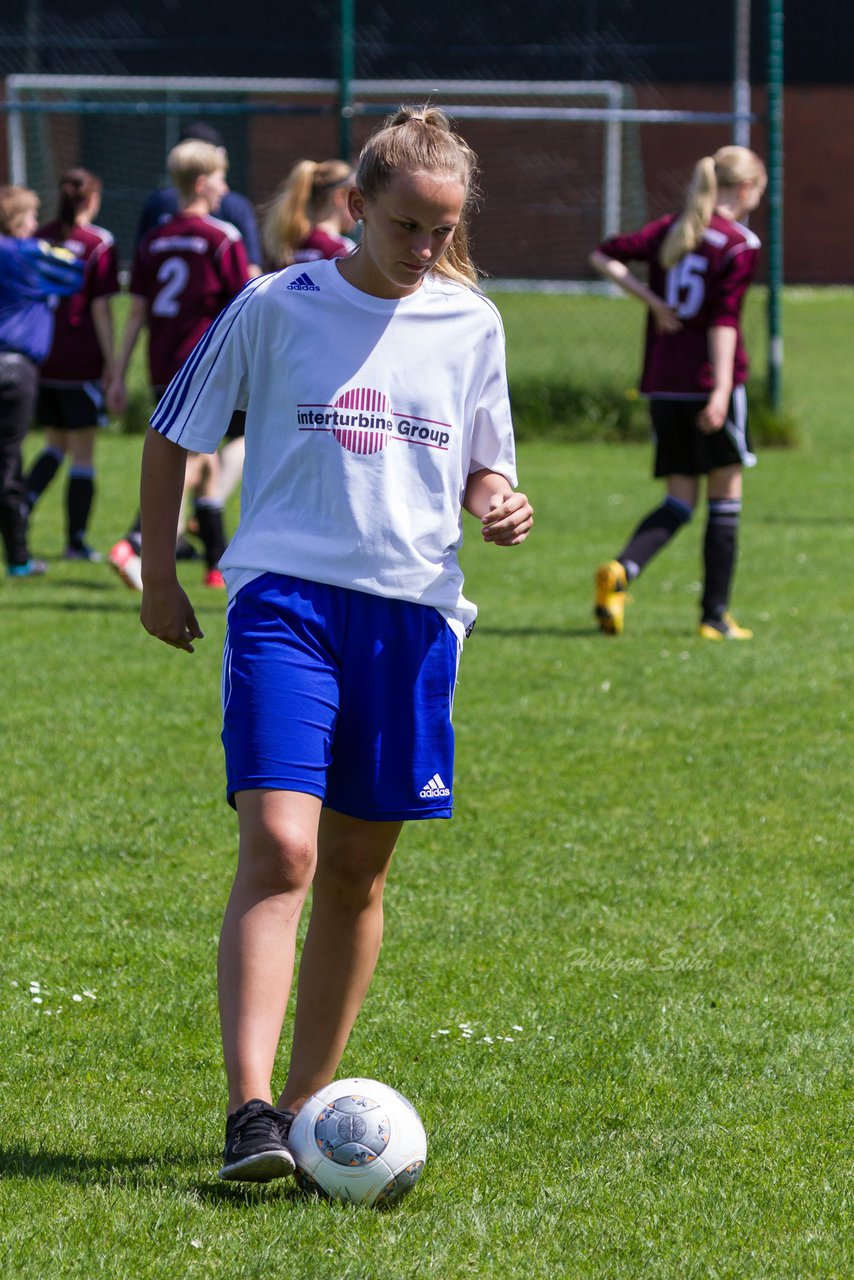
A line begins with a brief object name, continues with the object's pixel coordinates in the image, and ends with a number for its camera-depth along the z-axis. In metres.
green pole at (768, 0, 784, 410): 28.73
